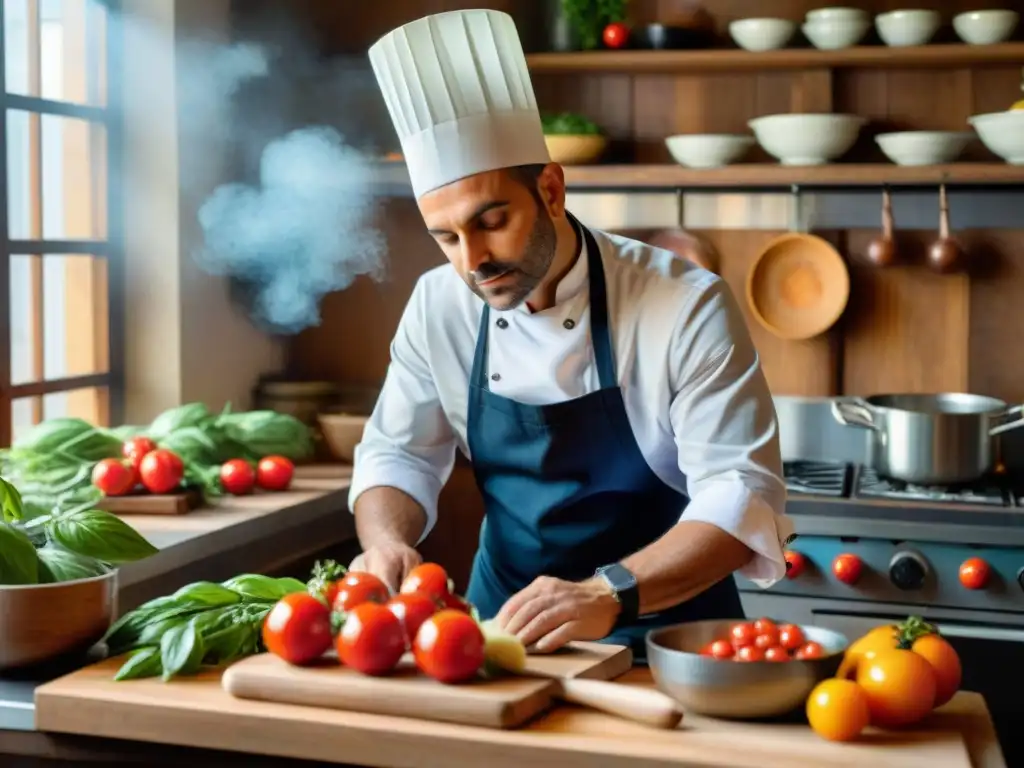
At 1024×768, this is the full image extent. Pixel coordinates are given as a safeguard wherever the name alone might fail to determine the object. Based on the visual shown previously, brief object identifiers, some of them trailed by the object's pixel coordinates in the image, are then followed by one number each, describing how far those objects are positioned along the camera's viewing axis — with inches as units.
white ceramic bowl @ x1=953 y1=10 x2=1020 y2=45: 134.9
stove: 117.3
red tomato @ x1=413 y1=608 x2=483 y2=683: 61.8
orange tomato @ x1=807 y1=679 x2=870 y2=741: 58.5
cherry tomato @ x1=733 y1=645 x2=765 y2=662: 63.2
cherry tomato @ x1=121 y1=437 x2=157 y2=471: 118.4
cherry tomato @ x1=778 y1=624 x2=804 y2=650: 64.2
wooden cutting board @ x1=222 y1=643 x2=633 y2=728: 60.1
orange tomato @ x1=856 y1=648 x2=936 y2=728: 60.1
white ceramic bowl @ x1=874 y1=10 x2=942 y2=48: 135.9
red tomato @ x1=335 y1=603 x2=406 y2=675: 63.0
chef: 81.3
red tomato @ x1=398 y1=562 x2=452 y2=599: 70.9
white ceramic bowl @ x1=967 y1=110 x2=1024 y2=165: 131.1
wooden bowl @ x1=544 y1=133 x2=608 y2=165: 144.9
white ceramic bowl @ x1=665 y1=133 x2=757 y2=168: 140.5
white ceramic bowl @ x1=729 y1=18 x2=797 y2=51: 139.3
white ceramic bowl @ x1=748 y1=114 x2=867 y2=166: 137.5
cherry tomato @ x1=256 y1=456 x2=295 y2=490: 126.4
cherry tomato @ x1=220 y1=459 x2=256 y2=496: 123.8
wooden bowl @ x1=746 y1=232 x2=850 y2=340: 147.0
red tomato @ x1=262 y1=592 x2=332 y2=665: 64.6
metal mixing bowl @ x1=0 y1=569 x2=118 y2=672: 67.4
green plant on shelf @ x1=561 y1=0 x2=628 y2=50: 145.2
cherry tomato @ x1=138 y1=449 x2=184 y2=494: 115.3
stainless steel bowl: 60.4
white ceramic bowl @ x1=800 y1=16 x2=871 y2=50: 138.0
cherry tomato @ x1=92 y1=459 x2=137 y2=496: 115.0
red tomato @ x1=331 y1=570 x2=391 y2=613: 69.1
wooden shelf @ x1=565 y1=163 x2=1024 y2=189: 134.6
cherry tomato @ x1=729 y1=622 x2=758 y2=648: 64.5
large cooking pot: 125.0
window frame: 123.7
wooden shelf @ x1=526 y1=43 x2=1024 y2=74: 136.6
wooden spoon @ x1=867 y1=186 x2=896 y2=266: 142.4
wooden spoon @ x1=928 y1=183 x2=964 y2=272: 141.0
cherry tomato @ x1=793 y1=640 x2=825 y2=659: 63.1
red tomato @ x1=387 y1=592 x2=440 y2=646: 66.1
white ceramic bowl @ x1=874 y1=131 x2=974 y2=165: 134.6
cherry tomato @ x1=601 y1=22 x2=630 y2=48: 145.3
